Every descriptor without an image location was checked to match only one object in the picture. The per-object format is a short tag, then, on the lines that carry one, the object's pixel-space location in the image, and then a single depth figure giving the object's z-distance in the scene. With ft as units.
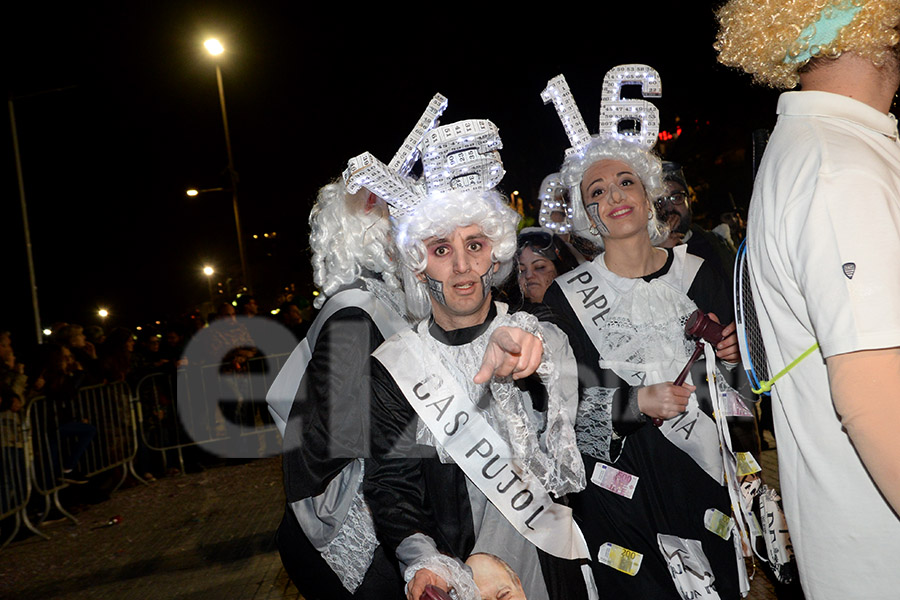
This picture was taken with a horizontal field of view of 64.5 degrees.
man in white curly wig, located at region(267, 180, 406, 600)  7.72
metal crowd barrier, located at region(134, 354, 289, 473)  28.73
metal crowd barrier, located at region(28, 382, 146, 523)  23.04
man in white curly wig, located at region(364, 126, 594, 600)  7.12
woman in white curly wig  8.66
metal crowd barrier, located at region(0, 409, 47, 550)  21.08
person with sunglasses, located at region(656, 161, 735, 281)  13.69
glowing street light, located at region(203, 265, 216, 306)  180.46
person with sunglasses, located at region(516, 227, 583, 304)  14.74
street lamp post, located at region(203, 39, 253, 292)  47.62
